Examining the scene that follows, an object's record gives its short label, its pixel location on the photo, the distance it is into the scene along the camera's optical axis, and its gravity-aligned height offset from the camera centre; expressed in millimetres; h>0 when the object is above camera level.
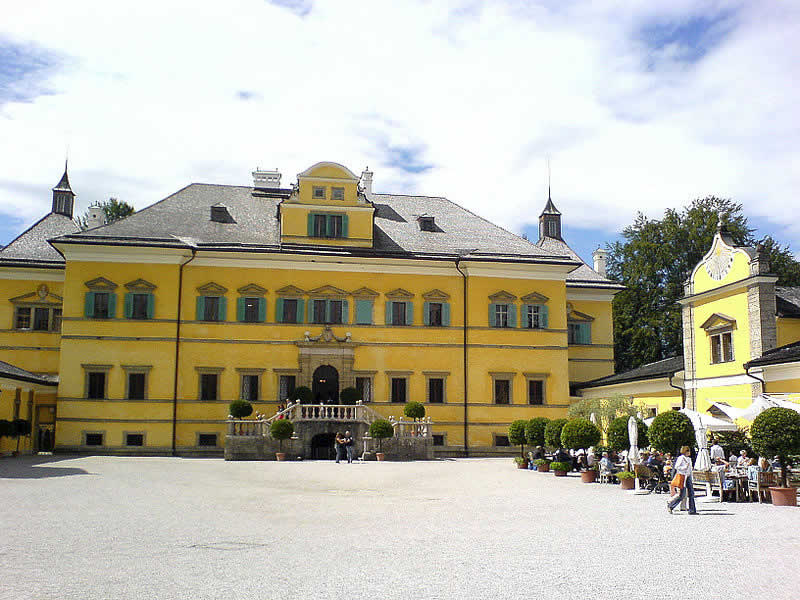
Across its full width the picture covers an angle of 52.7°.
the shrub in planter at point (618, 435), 29172 -308
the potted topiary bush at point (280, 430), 36875 -201
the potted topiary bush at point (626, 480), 24703 -1622
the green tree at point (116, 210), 66938 +17886
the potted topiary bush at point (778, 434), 20641 -181
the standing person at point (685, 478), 18438 -1170
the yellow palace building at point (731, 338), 32094 +3744
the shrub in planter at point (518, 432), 35625 -257
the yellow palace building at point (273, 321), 40719 +5487
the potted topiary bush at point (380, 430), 37625 -192
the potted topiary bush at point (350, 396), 40531 +1481
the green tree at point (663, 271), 60656 +11840
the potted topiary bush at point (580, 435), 29531 -315
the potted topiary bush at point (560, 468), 30172 -1548
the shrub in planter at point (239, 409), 38312 +772
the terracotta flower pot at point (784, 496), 19875 -1684
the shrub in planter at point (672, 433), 24000 -189
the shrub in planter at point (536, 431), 34156 -200
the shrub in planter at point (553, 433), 31891 -264
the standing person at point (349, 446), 35566 -885
